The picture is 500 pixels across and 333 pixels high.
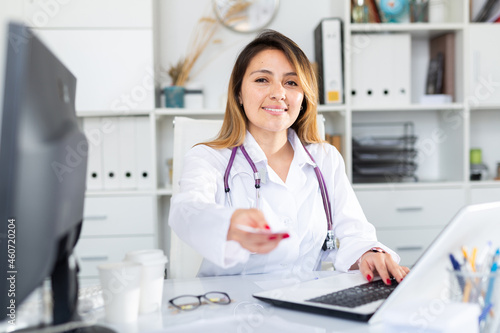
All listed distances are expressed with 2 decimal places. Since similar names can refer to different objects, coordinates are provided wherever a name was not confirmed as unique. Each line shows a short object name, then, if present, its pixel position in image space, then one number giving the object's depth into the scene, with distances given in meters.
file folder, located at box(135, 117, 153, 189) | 2.61
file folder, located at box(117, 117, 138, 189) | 2.59
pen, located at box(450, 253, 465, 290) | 0.70
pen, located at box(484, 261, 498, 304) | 0.70
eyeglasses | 0.91
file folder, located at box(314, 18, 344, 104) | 2.55
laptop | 0.72
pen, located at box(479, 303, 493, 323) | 0.70
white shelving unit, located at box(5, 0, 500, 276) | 2.51
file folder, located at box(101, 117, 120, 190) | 2.58
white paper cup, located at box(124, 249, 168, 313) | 0.83
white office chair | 1.51
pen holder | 0.70
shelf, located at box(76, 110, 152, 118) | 2.51
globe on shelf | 2.66
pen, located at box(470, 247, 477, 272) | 0.75
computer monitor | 0.55
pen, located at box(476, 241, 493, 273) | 0.74
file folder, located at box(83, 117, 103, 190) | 2.55
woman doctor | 1.36
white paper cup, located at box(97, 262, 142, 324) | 0.78
